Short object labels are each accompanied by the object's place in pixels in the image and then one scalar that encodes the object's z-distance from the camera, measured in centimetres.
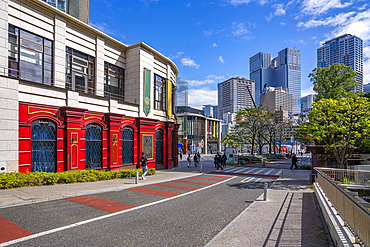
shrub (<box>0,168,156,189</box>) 1149
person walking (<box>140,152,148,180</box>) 1705
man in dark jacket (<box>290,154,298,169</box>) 2860
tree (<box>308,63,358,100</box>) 2838
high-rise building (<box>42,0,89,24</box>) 2228
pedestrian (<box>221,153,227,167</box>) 2666
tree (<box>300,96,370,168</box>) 1491
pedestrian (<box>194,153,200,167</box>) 3023
